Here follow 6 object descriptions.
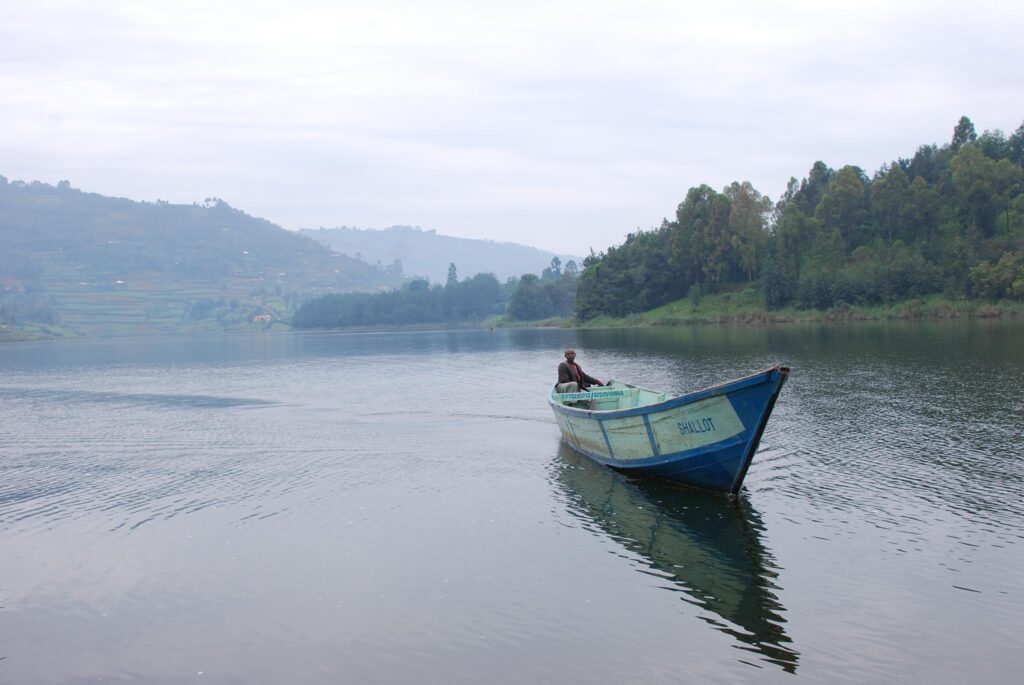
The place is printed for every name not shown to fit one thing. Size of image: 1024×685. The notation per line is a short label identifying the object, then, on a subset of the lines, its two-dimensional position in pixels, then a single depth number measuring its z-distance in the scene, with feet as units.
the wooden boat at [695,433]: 67.97
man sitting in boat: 101.45
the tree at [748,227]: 479.41
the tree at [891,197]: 431.02
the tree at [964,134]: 464.65
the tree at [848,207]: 453.99
